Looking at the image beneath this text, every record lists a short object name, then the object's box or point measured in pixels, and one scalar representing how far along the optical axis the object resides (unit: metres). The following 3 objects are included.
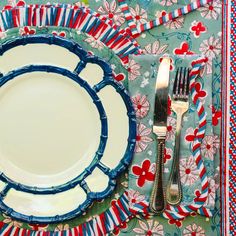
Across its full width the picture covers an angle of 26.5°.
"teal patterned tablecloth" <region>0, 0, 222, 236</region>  0.95
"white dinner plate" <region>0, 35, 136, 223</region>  0.94
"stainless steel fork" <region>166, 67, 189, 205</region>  0.93
